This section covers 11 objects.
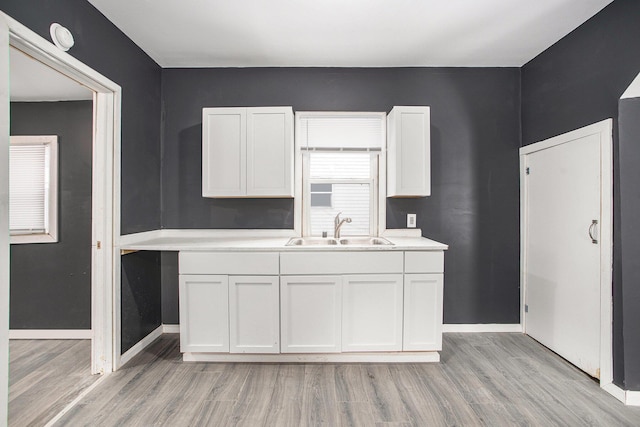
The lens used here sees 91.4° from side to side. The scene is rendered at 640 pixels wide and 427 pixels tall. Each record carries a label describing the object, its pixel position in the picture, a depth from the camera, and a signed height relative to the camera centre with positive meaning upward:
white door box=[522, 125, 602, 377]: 2.23 -0.27
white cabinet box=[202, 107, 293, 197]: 2.72 +0.56
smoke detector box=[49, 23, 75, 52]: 1.78 +1.02
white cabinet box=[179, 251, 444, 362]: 2.38 -0.69
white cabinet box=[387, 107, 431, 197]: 2.74 +0.56
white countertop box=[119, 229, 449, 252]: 2.38 -0.25
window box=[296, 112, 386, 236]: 3.05 +0.43
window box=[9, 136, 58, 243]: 3.04 +0.22
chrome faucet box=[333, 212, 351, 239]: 2.91 -0.11
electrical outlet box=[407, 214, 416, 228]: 3.04 -0.06
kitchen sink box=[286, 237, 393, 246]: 2.77 -0.26
